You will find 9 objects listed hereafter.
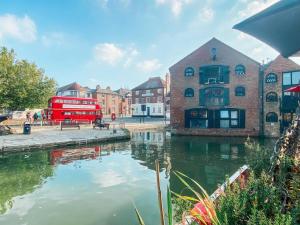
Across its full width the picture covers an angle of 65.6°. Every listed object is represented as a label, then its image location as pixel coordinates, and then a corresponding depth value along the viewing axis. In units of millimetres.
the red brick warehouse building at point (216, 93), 26250
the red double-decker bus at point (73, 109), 32534
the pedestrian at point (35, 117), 37891
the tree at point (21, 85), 26203
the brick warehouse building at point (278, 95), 24172
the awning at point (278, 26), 2209
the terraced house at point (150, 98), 55125
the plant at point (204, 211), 1826
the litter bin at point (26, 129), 22297
